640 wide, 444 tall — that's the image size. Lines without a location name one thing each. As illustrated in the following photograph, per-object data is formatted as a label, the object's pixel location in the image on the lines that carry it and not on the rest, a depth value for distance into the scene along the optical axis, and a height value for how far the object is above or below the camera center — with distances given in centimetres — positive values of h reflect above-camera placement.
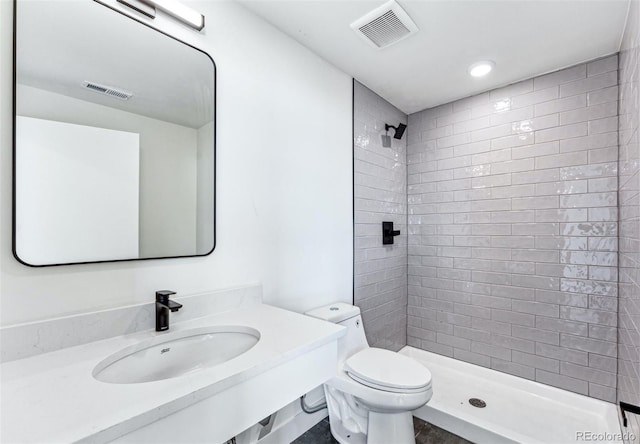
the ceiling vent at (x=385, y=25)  158 +109
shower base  176 -121
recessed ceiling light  207 +107
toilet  152 -85
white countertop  61 -40
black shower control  255 -8
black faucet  115 -33
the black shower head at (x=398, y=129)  262 +81
